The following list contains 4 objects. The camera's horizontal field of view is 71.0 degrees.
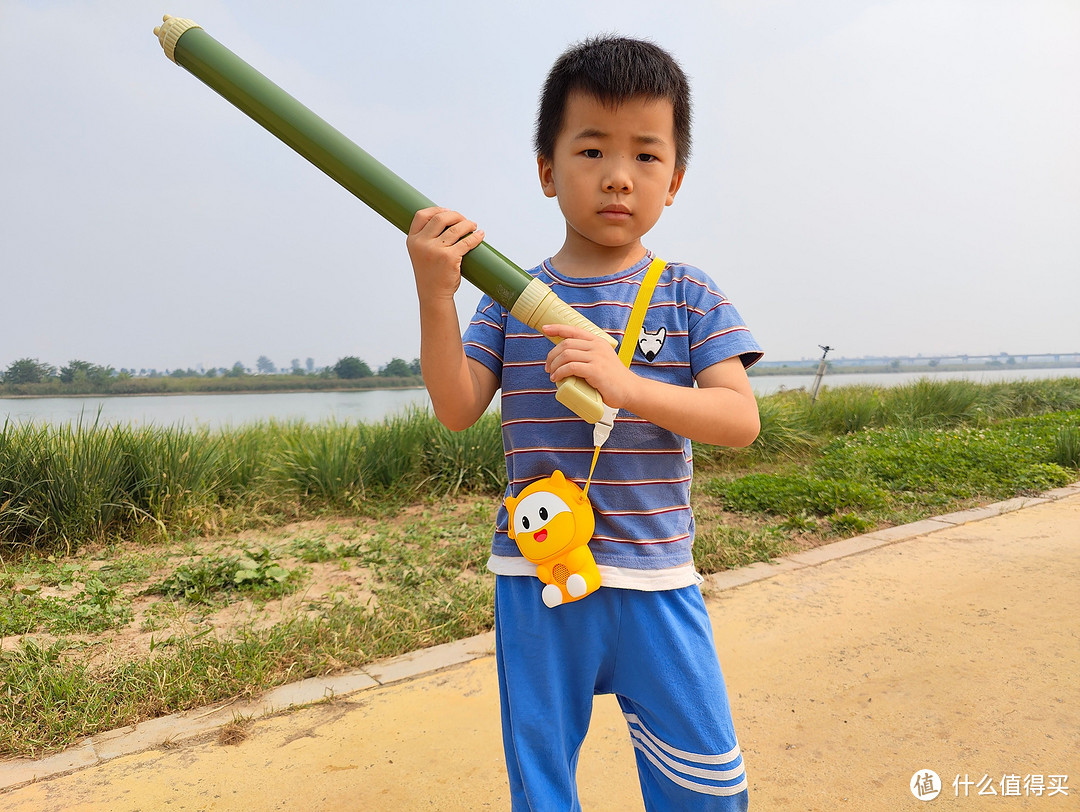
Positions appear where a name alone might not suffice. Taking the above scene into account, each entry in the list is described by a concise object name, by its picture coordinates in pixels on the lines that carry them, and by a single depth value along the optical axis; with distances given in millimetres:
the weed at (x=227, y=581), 3580
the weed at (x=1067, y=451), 6914
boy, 1283
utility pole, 11289
